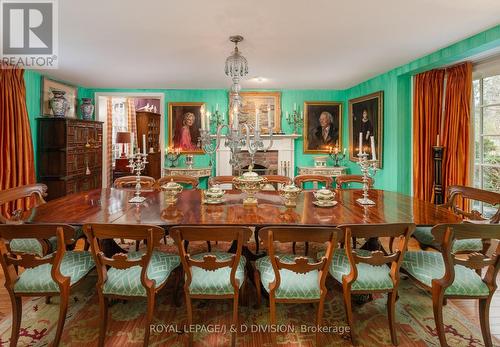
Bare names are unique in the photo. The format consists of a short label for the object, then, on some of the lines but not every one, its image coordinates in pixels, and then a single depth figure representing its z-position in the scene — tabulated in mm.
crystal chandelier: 2781
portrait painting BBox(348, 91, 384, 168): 4938
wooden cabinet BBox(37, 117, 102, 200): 4863
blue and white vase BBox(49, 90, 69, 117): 4949
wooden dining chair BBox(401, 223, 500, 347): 1680
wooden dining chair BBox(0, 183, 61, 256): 2355
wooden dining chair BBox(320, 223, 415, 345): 1728
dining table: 2084
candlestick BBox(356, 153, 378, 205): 2420
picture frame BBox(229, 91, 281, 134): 6102
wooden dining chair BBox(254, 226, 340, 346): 1683
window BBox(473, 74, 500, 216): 3773
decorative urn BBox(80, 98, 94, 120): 5616
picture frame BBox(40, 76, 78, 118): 4918
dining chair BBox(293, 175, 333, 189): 3566
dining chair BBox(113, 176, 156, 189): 3577
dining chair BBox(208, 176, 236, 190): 3531
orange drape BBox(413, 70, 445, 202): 4273
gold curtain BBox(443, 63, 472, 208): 3943
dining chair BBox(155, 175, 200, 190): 3641
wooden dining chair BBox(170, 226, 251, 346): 1682
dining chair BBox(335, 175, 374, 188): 3618
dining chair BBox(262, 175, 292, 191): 3654
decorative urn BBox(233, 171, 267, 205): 2605
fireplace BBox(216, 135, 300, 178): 6195
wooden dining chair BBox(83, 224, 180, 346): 1706
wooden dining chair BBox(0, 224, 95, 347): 1702
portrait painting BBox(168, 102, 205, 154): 6141
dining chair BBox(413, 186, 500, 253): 2398
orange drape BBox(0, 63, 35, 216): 4121
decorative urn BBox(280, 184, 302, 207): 2574
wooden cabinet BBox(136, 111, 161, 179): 7246
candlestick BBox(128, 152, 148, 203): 2615
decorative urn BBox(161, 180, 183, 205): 2646
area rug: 1973
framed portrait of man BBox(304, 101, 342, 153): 6203
